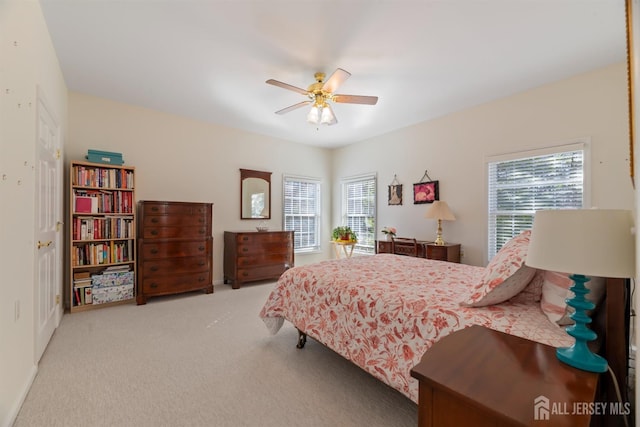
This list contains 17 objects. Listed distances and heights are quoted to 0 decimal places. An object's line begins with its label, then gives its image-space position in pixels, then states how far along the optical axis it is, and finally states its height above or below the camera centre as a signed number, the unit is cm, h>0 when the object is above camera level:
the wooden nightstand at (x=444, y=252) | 383 -55
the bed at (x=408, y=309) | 141 -54
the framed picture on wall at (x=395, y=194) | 491 +31
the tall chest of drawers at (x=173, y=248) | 371 -51
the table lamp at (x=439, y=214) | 400 -3
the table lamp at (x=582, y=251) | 88 -13
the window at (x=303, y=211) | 568 +1
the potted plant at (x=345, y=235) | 540 -45
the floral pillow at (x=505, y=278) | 144 -35
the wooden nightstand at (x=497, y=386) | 77 -53
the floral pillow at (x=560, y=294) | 122 -39
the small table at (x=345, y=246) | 535 -71
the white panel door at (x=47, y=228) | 220 -15
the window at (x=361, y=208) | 550 +7
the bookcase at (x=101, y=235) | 337 -31
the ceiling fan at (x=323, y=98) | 283 +119
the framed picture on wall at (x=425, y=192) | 437 +31
